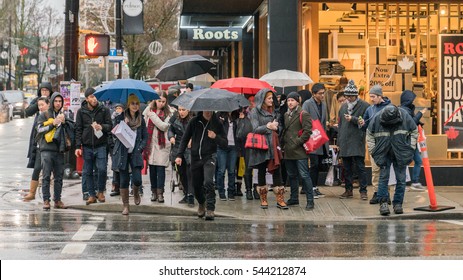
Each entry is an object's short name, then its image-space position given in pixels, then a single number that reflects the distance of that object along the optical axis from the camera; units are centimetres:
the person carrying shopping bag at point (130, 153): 1403
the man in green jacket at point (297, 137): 1451
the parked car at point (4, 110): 5412
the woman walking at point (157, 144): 1522
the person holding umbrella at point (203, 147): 1327
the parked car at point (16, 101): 6107
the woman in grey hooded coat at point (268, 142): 1428
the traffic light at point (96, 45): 2211
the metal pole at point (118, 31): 3203
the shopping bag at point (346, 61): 1875
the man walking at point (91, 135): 1500
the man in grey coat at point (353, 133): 1555
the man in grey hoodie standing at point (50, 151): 1472
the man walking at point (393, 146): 1378
